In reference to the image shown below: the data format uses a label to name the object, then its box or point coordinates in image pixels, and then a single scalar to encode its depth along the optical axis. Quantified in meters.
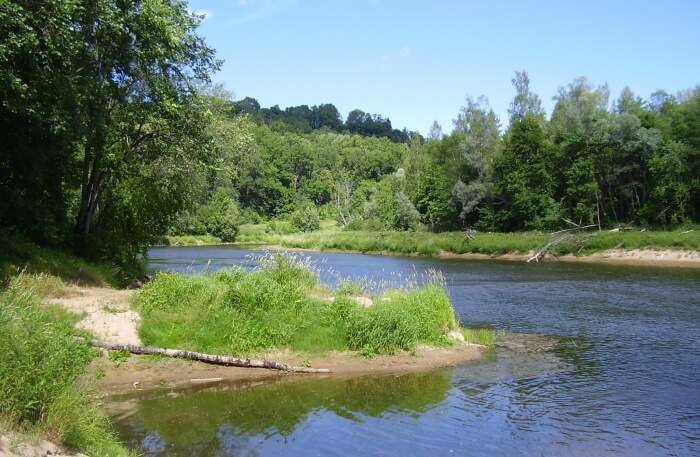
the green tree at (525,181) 71.62
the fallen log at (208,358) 16.20
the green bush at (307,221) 112.68
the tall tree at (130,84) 21.66
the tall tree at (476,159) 79.44
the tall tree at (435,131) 105.81
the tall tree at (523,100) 97.69
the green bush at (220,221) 99.31
